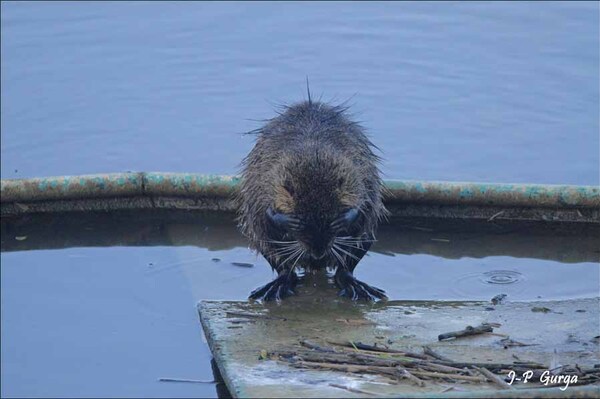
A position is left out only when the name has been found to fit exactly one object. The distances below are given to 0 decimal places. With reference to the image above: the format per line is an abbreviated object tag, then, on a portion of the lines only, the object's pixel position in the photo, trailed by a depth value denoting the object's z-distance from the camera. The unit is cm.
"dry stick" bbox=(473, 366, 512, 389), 888
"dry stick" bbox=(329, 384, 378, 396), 877
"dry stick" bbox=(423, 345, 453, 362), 953
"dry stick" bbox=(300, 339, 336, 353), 974
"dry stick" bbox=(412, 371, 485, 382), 907
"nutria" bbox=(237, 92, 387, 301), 1069
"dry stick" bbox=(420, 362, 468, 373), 924
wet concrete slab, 894
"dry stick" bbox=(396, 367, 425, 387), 900
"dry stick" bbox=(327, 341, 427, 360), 958
